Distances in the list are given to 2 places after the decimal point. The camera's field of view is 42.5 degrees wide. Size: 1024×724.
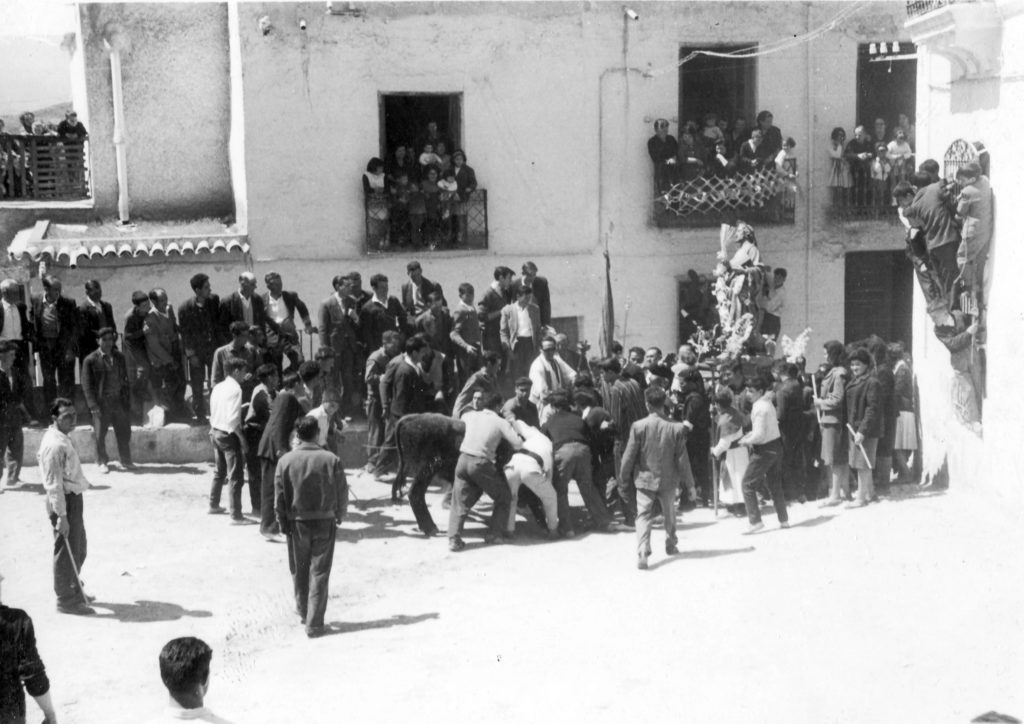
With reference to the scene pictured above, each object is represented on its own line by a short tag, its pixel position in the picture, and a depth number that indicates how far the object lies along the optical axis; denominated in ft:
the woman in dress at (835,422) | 40.50
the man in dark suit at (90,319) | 47.24
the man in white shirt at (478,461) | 38.75
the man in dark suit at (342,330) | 48.37
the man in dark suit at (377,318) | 48.34
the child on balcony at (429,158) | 57.21
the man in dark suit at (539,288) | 50.24
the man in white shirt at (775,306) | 58.13
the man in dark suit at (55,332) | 46.75
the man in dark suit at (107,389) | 44.55
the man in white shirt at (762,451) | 38.45
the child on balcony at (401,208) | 57.21
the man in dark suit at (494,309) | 50.60
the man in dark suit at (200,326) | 47.62
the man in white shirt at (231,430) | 40.19
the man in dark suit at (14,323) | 46.21
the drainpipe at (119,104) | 55.62
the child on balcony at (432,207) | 57.31
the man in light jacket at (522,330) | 49.52
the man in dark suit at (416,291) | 50.31
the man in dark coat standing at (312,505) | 31.71
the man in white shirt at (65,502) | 32.60
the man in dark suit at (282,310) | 48.39
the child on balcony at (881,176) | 61.52
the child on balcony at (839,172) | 61.36
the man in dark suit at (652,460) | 36.32
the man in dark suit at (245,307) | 47.88
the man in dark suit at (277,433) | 37.99
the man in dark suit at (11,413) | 41.86
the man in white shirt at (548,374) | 44.50
